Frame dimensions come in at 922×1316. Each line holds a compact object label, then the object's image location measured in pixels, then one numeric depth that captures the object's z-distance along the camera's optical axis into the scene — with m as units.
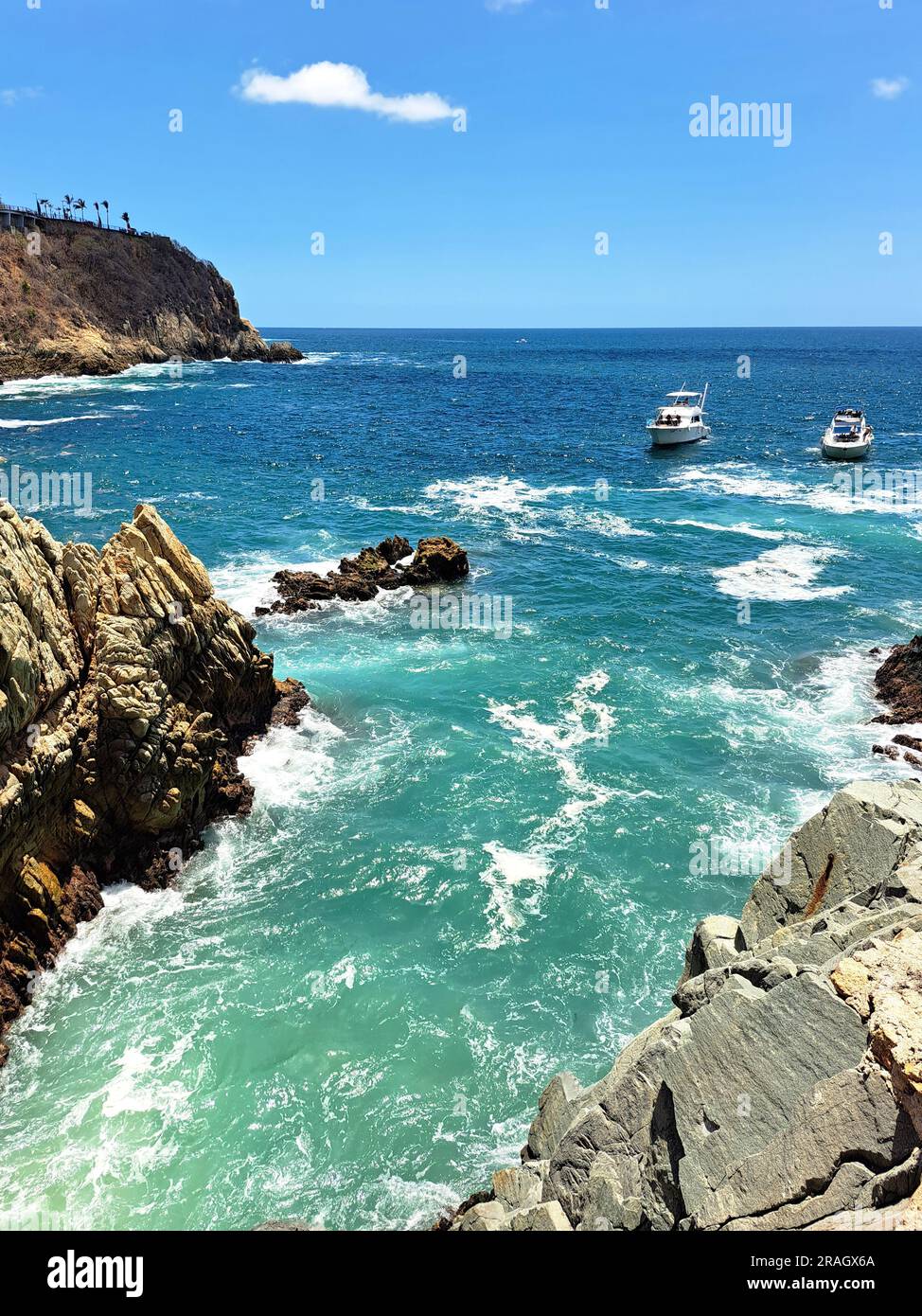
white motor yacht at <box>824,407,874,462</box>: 76.50
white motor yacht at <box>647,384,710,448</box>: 82.56
